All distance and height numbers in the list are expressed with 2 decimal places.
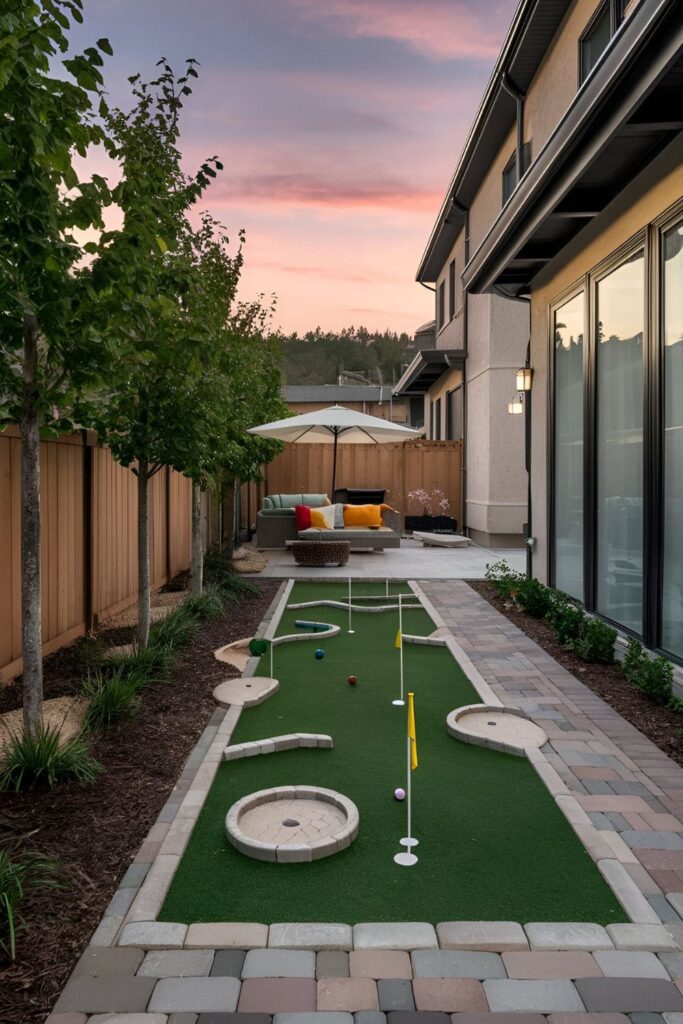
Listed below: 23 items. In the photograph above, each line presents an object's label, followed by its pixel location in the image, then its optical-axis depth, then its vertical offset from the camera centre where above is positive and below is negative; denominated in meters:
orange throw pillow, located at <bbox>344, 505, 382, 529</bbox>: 14.80 -0.59
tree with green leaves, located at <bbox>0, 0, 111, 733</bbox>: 3.13 +1.15
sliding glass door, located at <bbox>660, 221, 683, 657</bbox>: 4.98 +0.33
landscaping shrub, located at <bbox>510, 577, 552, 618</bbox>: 7.84 -1.19
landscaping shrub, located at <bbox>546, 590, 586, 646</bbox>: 6.59 -1.23
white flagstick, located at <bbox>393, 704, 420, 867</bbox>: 2.91 -1.46
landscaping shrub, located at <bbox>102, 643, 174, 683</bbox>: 5.38 -1.30
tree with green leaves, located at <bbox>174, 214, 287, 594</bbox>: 5.93 +1.18
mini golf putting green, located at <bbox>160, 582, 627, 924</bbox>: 2.63 -1.48
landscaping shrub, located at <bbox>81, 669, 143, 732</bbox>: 4.46 -1.31
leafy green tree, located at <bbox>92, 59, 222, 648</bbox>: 3.77 +1.06
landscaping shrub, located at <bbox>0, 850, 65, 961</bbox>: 2.38 -1.42
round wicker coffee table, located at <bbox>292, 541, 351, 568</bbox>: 12.18 -1.07
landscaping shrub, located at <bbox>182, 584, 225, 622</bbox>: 7.71 -1.25
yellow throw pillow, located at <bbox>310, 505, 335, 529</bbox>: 14.05 -0.58
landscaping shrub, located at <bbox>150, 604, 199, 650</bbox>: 6.25 -1.25
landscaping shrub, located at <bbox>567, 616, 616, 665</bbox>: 5.98 -1.27
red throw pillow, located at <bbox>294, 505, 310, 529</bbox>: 13.91 -0.55
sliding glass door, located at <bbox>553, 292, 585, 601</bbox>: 7.29 +0.36
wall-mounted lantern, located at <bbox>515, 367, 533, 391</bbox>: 8.90 +1.32
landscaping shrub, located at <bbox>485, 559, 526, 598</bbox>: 8.72 -1.16
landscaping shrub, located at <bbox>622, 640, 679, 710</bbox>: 4.85 -1.27
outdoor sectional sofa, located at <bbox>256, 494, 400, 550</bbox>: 14.18 -0.86
